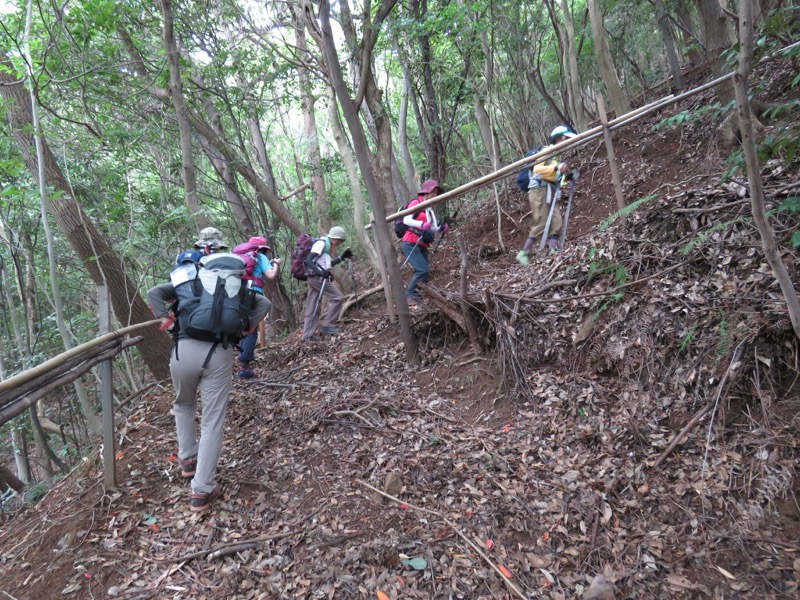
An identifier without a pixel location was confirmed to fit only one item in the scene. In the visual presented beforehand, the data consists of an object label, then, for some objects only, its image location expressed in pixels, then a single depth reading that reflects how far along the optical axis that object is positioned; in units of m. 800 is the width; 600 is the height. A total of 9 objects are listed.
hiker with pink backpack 5.72
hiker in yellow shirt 6.52
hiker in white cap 6.74
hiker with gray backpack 3.42
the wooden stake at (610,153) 5.02
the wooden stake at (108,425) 3.55
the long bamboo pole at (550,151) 4.84
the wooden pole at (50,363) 2.54
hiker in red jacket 6.23
